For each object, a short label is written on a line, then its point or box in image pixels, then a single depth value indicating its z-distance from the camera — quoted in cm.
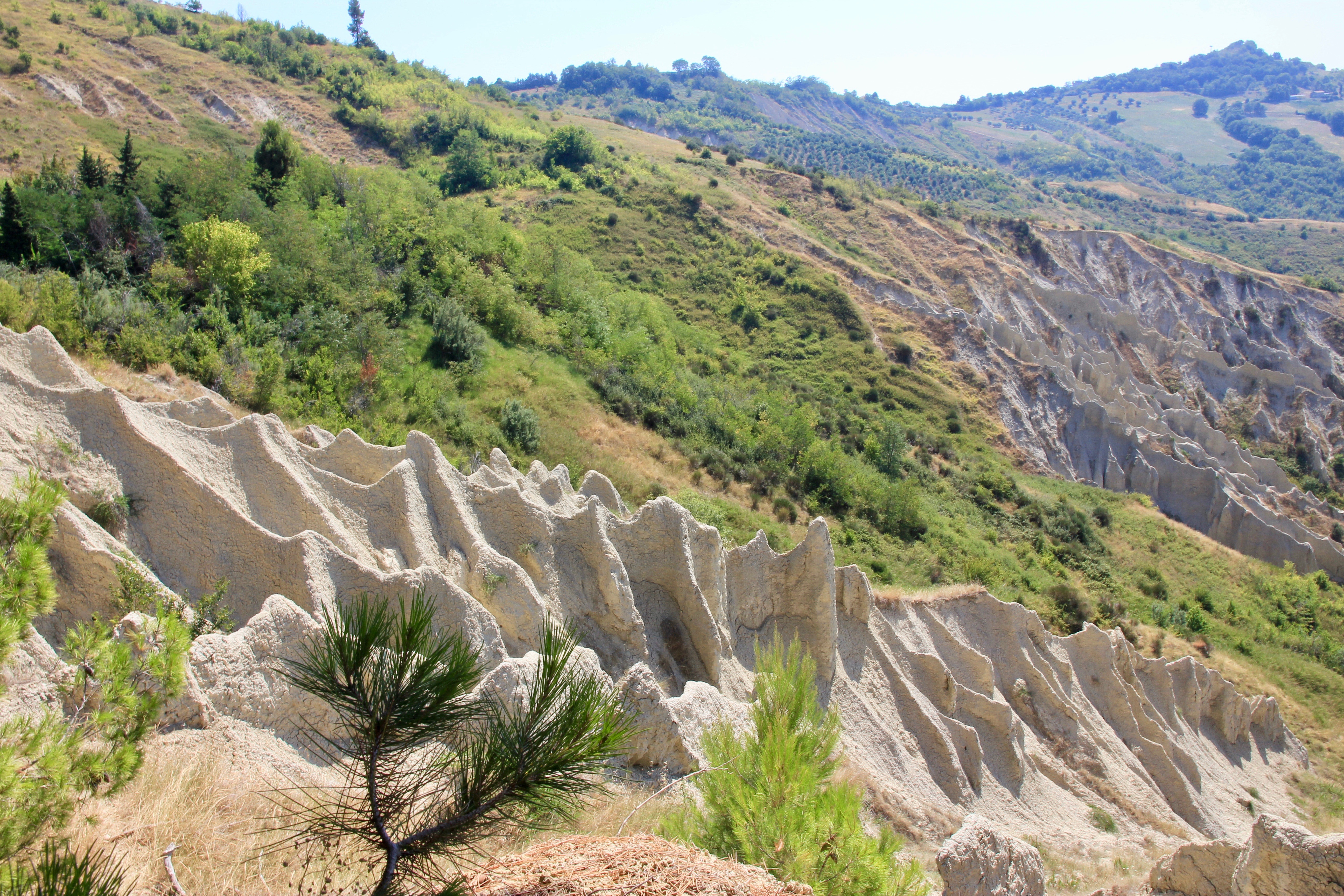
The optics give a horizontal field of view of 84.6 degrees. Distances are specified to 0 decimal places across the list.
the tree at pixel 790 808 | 708
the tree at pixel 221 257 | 2552
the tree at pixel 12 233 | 2406
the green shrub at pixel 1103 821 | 1747
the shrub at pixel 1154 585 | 3619
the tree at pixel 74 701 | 449
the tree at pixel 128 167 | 3178
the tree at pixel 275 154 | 4031
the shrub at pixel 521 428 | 2825
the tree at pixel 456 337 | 3180
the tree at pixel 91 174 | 3112
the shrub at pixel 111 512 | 1034
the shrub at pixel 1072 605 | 3075
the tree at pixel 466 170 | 6262
